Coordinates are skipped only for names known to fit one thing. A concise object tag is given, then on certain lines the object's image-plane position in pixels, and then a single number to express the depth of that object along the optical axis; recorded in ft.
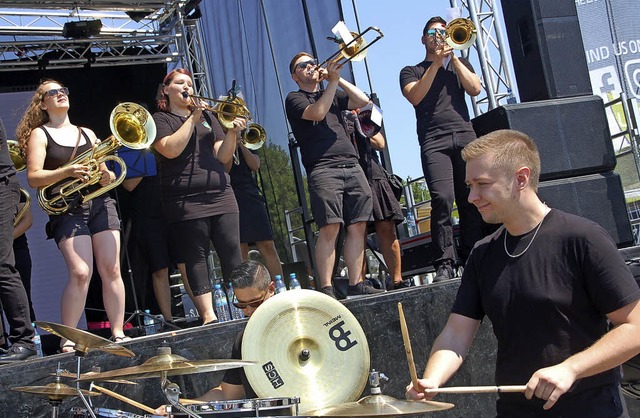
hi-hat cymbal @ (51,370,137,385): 11.33
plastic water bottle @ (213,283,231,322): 20.70
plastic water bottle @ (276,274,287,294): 21.13
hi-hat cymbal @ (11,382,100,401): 11.45
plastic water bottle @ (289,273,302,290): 24.19
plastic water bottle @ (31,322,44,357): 17.85
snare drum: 10.93
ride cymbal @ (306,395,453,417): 9.64
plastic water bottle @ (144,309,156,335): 24.12
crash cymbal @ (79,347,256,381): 10.75
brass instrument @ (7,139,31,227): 19.85
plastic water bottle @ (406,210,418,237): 31.22
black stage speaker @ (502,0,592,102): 20.59
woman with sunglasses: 16.71
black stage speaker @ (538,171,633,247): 19.74
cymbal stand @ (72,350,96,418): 10.91
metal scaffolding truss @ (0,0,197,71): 30.99
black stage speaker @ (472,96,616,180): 19.83
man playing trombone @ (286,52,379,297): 18.94
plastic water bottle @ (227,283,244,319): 22.01
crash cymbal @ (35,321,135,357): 11.70
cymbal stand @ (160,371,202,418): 10.81
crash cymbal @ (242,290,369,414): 13.10
